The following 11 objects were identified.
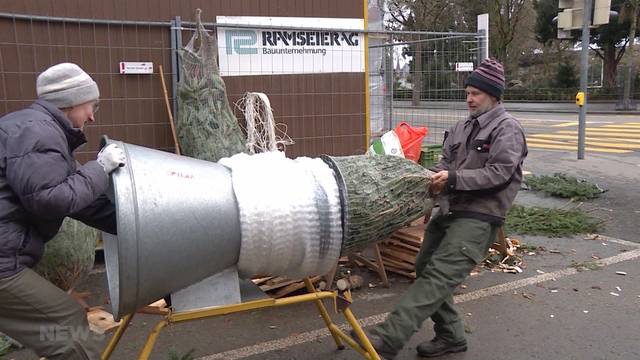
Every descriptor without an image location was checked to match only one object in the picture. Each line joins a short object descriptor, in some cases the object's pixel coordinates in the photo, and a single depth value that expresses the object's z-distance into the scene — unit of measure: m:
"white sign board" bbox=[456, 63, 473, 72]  6.80
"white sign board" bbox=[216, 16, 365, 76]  5.72
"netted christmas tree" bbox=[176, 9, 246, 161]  5.00
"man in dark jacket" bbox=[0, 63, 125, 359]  2.15
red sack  5.30
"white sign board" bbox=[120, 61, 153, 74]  5.24
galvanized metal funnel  2.11
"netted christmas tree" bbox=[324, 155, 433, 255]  2.58
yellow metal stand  2.46
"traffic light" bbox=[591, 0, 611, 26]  10.41
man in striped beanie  3.05
